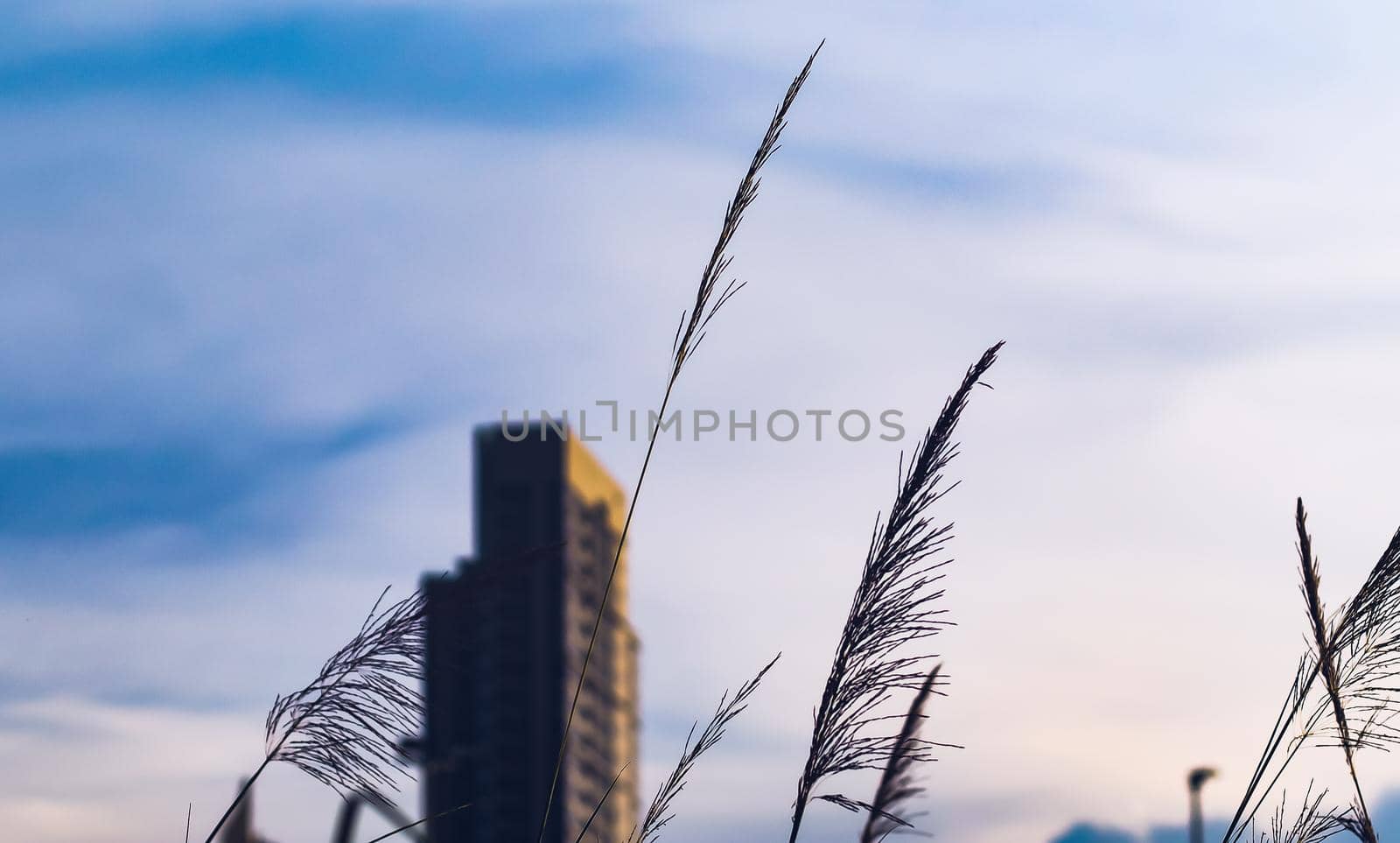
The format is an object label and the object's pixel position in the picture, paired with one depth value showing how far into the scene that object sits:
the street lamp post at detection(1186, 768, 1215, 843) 25.27
